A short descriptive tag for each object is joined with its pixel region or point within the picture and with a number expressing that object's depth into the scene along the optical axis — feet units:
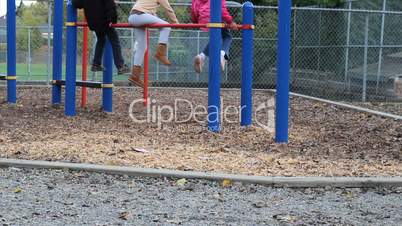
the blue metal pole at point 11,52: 72.23
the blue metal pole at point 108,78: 64.44
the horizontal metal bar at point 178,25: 52.03
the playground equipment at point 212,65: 49.03
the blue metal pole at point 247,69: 57.36
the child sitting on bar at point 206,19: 56.18
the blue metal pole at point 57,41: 63.62
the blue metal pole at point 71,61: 61.67
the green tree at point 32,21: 140.56
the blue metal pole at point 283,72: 48.73
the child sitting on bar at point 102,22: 59.00
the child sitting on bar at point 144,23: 58.18
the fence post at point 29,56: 125.05
